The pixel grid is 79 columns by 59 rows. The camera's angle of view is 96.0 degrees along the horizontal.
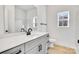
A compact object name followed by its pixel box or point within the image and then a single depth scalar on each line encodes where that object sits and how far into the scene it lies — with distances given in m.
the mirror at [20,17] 1.70
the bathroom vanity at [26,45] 1.15
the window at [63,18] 1.78
